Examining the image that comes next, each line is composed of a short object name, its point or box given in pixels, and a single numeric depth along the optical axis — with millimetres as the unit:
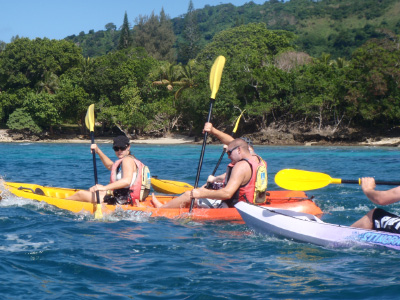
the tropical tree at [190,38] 72438
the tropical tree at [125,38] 64688
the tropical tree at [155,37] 73675
